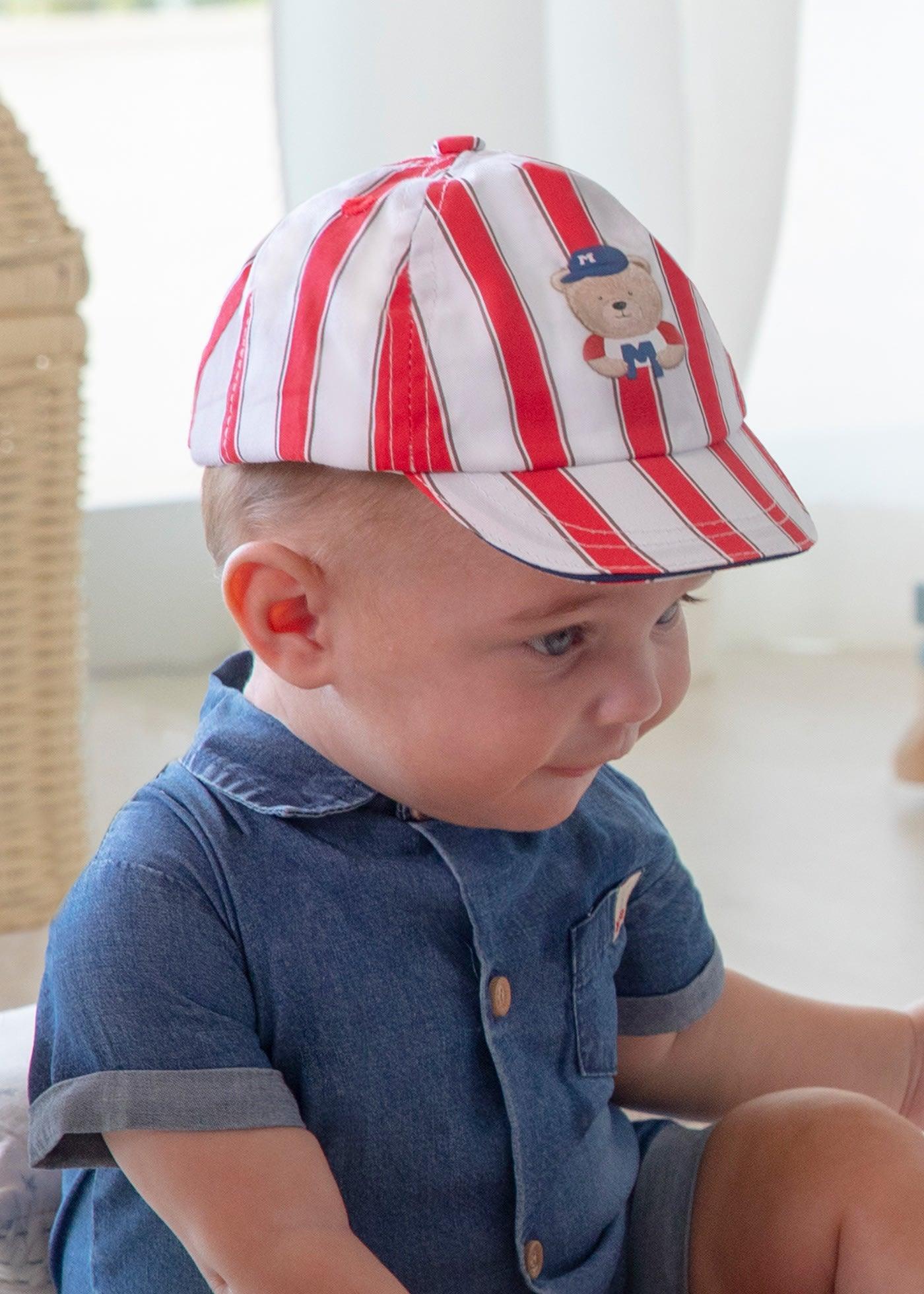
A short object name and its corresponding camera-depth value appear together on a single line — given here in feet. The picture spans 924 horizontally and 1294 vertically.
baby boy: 3.21
